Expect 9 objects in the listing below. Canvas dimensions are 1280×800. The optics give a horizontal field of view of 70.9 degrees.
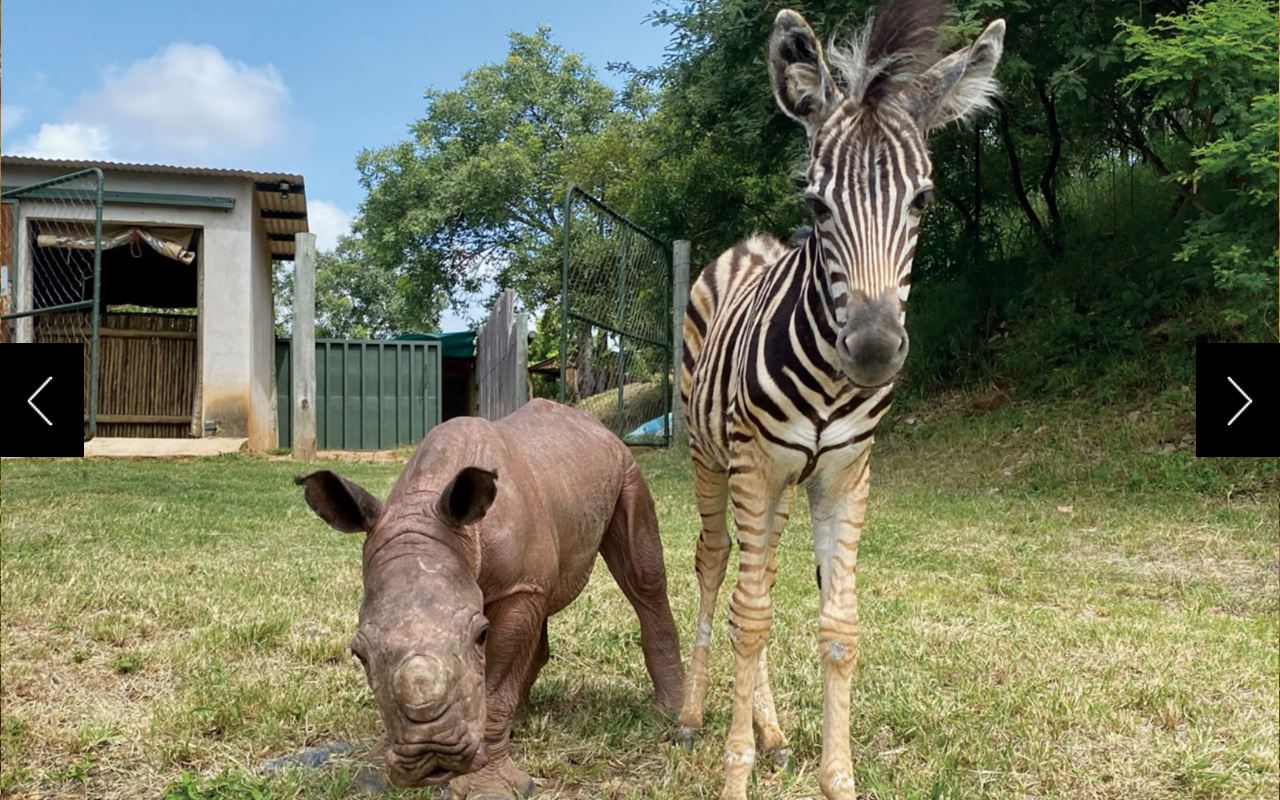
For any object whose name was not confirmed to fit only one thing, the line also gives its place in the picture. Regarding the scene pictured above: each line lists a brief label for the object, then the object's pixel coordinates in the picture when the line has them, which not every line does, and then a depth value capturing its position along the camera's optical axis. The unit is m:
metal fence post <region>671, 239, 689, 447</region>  15.30
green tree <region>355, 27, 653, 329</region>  31.70
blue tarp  15.72
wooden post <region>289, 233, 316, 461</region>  15.77
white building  15.38
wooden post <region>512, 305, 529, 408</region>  13.46
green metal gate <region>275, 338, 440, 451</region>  20.55
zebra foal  2.72
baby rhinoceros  2.36
